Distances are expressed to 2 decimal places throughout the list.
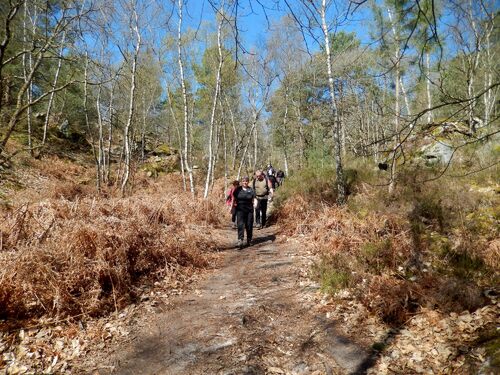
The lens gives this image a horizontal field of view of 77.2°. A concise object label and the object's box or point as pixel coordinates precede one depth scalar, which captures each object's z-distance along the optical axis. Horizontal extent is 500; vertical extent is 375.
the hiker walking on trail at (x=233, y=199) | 8.45
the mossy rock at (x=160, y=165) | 25.36
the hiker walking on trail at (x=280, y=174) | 17.70
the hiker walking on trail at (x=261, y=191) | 10.55
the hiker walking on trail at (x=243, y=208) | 8.25
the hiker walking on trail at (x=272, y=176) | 14.44
